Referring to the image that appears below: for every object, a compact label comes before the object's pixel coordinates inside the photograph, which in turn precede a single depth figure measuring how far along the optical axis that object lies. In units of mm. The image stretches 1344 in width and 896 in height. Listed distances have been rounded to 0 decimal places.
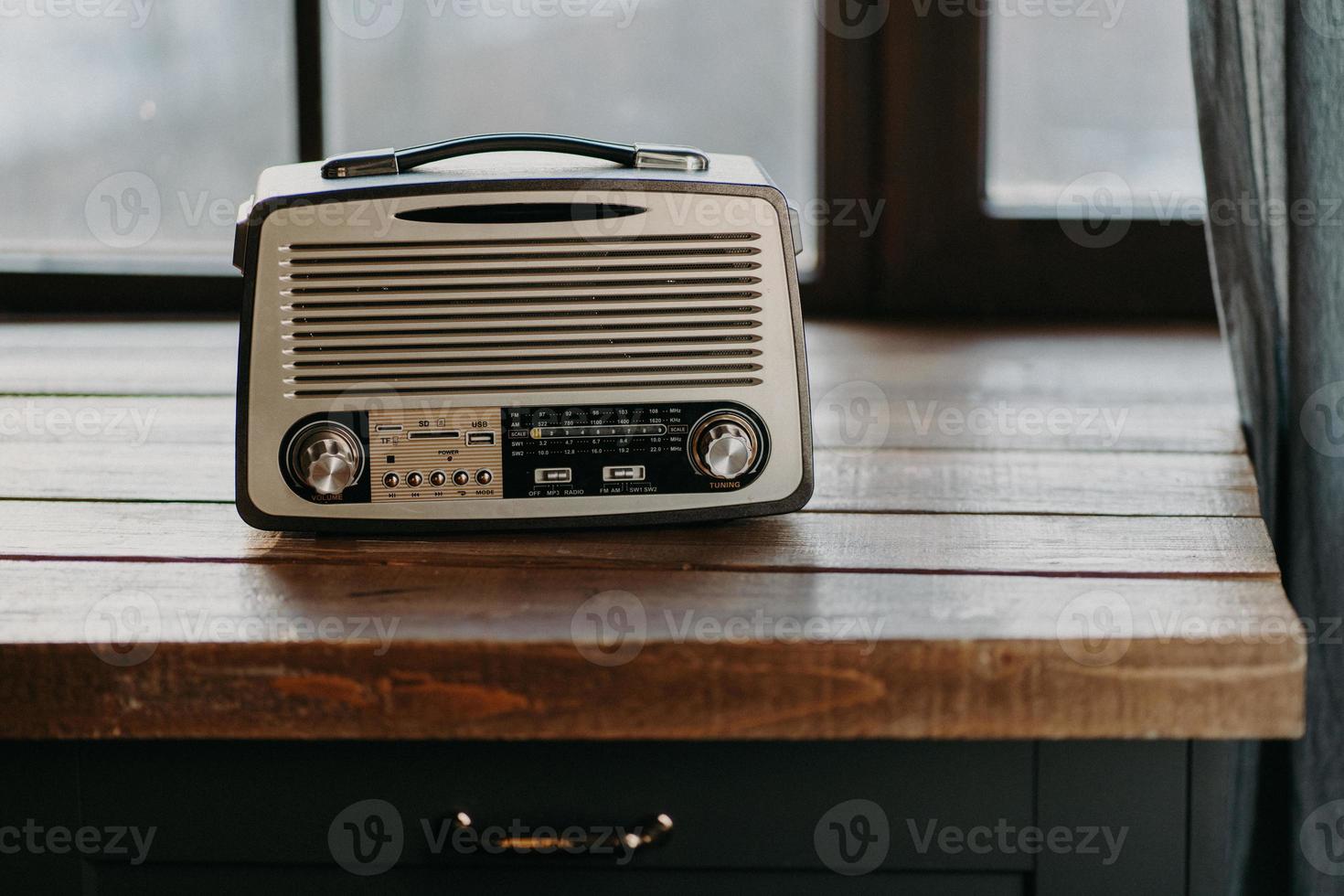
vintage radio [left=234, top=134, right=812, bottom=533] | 1720
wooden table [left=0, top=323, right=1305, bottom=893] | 1617
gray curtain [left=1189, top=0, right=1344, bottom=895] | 1853
